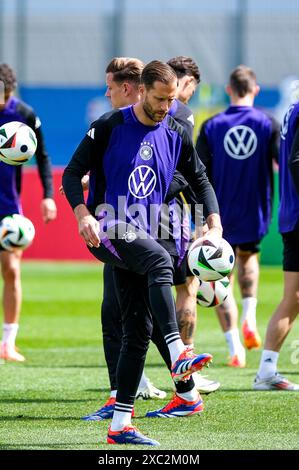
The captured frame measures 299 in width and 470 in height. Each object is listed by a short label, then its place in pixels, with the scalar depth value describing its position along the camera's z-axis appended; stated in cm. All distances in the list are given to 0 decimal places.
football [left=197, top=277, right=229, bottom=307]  1505
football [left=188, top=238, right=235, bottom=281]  1237
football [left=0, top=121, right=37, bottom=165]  1459
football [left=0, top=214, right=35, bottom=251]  1828
